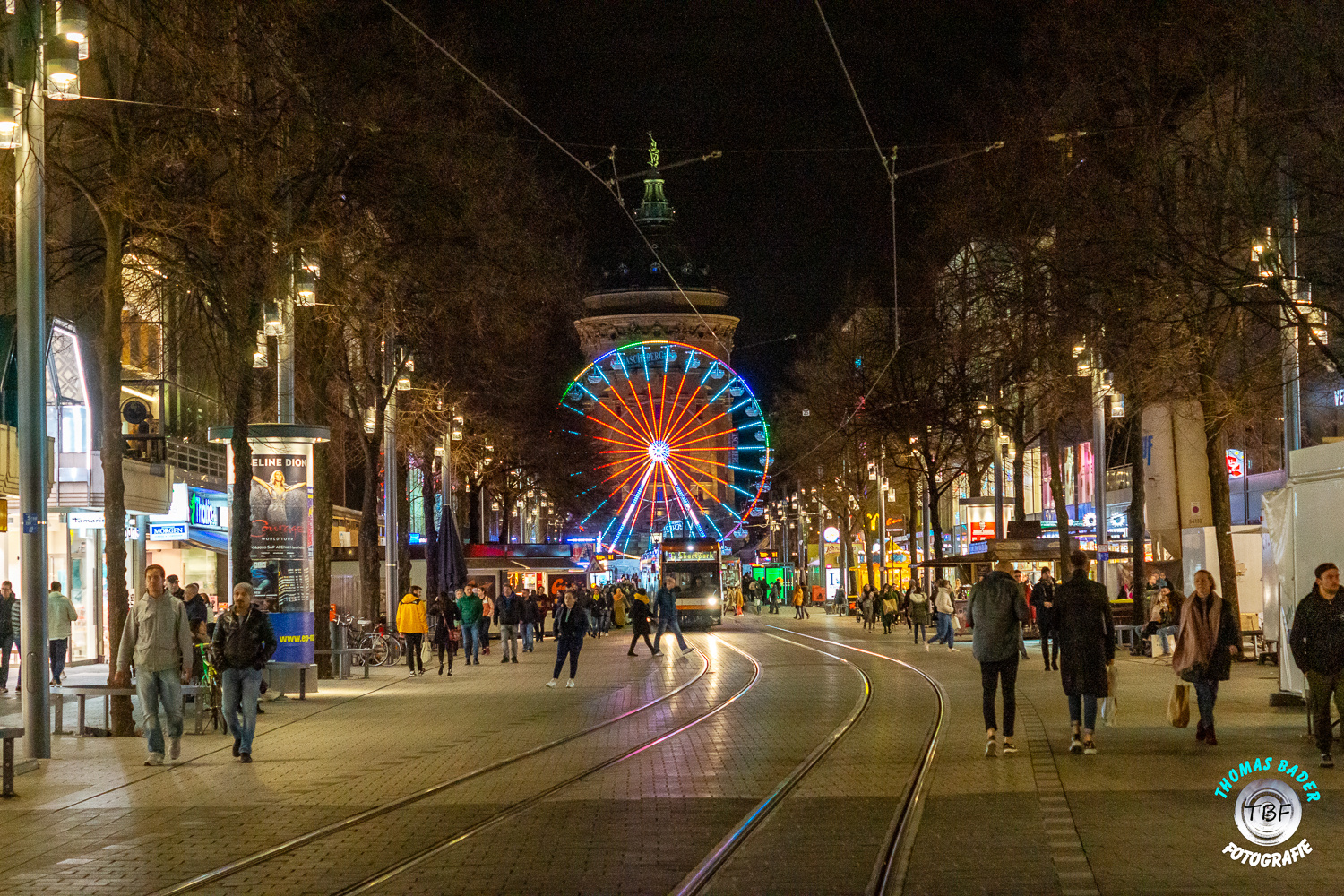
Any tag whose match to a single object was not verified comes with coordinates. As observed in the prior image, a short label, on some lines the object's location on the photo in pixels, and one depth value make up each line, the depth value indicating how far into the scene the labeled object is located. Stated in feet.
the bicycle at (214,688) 66.23
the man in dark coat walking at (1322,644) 44.86
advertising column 84.94
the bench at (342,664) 101.54
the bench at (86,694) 59.52
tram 206.39
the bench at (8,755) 43.78
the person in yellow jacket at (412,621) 104.01
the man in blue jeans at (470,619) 114.83
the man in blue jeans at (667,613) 123.34
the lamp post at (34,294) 53.31
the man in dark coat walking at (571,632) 90.43
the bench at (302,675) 81.76
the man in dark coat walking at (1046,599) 102.06
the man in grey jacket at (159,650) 53.01
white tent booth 54.80
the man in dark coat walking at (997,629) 49.93
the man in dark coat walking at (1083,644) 49.70
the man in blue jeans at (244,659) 53.42
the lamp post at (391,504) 120.98
